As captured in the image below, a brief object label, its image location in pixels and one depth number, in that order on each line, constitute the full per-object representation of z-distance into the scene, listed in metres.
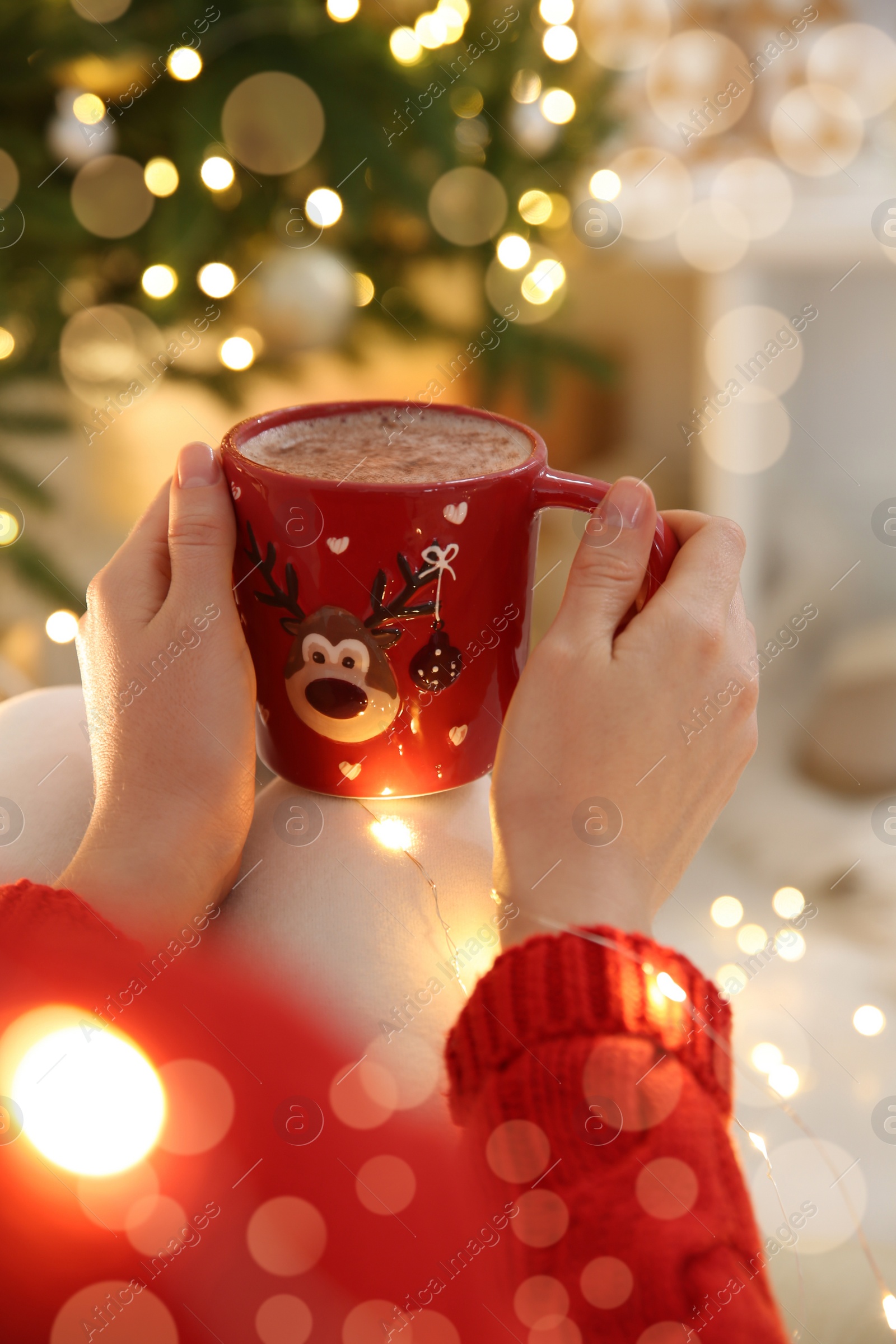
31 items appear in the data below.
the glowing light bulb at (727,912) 1.33
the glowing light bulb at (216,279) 1.17
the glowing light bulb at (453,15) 1.16
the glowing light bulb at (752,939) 1.27
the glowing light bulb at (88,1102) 0.44
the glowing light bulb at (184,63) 1.05
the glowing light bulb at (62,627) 0.90
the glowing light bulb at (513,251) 1.29
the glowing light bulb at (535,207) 1.34
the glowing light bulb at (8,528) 1.19
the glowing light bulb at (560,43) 1.28
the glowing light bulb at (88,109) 1.05
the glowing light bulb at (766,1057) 0.94
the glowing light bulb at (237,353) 1.25
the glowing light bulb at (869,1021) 0.98
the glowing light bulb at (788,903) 1.31
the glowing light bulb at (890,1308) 0.60
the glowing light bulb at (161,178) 1.11
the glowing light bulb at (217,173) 1.08
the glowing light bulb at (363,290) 1.28
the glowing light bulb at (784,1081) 0.90
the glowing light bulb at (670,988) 0.47
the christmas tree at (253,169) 1.06
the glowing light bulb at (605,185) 1.47
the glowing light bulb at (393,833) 0.62
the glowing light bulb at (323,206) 1.15
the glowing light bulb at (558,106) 1.31
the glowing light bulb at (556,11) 1.25
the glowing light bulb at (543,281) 1.37
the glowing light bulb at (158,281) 1.13
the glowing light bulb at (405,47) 1.12
